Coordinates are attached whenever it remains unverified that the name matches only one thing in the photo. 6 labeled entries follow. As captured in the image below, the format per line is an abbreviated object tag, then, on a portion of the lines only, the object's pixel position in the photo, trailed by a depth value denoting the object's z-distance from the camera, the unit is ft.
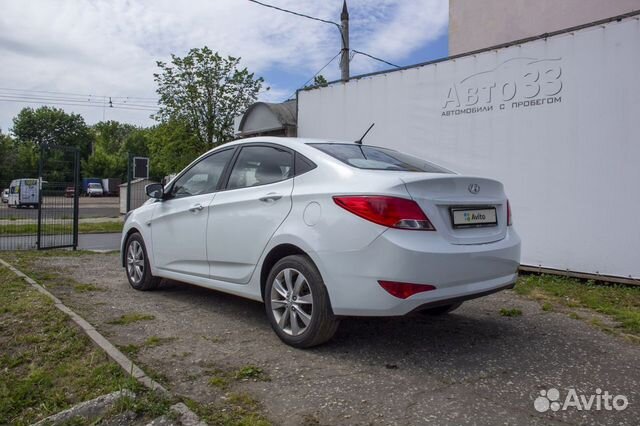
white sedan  10.89
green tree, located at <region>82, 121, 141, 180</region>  222.69
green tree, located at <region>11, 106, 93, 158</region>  264.11
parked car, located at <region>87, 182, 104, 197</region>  183.01
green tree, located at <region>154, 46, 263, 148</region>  69.36
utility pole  54.15
